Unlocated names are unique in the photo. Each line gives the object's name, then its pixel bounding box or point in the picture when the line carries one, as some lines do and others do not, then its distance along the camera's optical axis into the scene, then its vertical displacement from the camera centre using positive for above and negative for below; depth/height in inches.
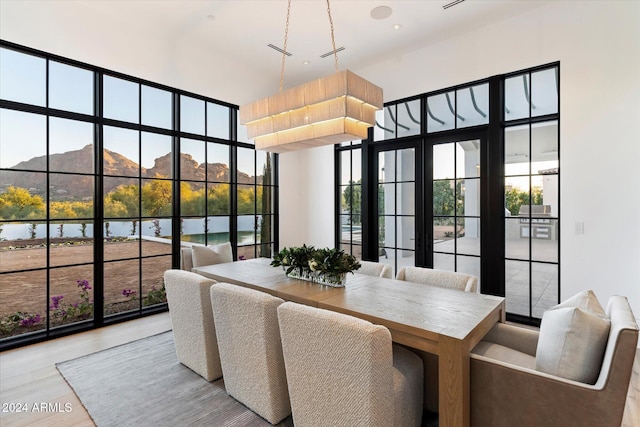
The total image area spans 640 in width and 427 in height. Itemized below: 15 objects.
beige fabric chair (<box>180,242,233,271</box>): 147.7 -19.6
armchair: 50.3 -30.5
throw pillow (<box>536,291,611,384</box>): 55.6 -23.0
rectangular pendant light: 95.4 +32.6
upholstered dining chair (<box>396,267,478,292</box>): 96.4 -20.3
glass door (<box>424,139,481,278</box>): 160.6 +3.2
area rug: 79.7 -49.8
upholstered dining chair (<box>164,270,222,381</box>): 90.0 -31.0
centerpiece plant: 96.2 -15.6
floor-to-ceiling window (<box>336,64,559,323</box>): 142.2 +14.1
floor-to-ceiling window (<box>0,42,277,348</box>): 123.5 +11.5
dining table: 59.6 -22.2
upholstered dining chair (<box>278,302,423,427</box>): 54.2 -29.3
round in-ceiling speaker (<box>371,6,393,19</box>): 138.1 +87.2
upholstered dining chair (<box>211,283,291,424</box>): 72.8 -31.5
